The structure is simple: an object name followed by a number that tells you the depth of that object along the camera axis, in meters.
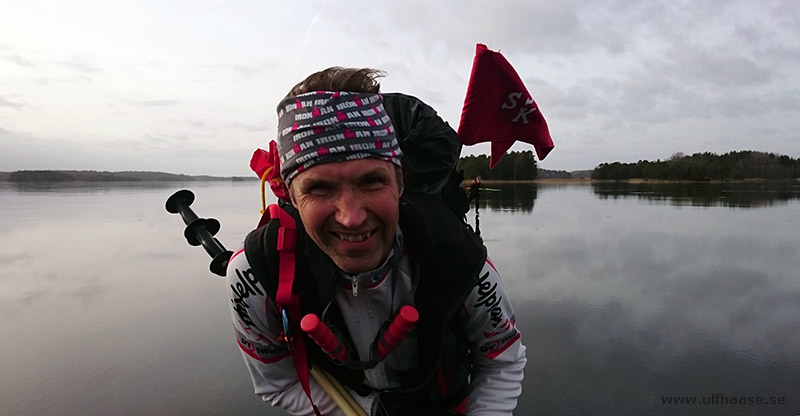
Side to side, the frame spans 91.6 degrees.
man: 1.16
